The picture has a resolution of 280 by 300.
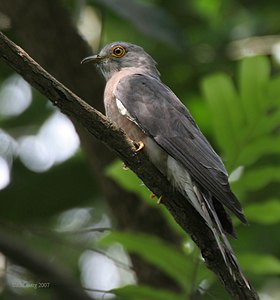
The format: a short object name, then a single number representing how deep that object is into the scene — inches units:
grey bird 342.3
